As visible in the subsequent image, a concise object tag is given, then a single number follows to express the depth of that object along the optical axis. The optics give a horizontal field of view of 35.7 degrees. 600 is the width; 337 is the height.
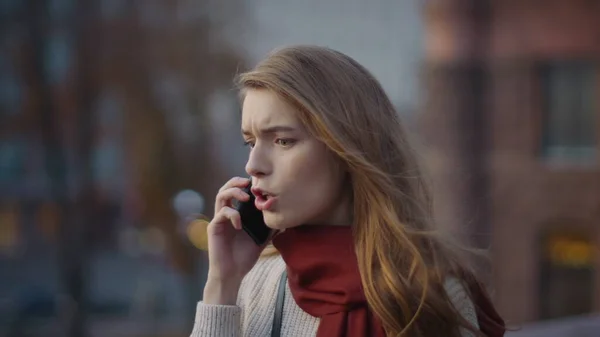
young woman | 1.97
